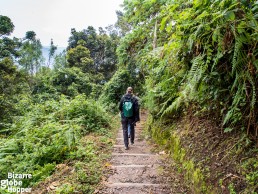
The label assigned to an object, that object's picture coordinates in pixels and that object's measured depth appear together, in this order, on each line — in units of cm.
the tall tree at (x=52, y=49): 4542
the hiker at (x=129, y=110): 678
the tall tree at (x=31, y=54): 3748
